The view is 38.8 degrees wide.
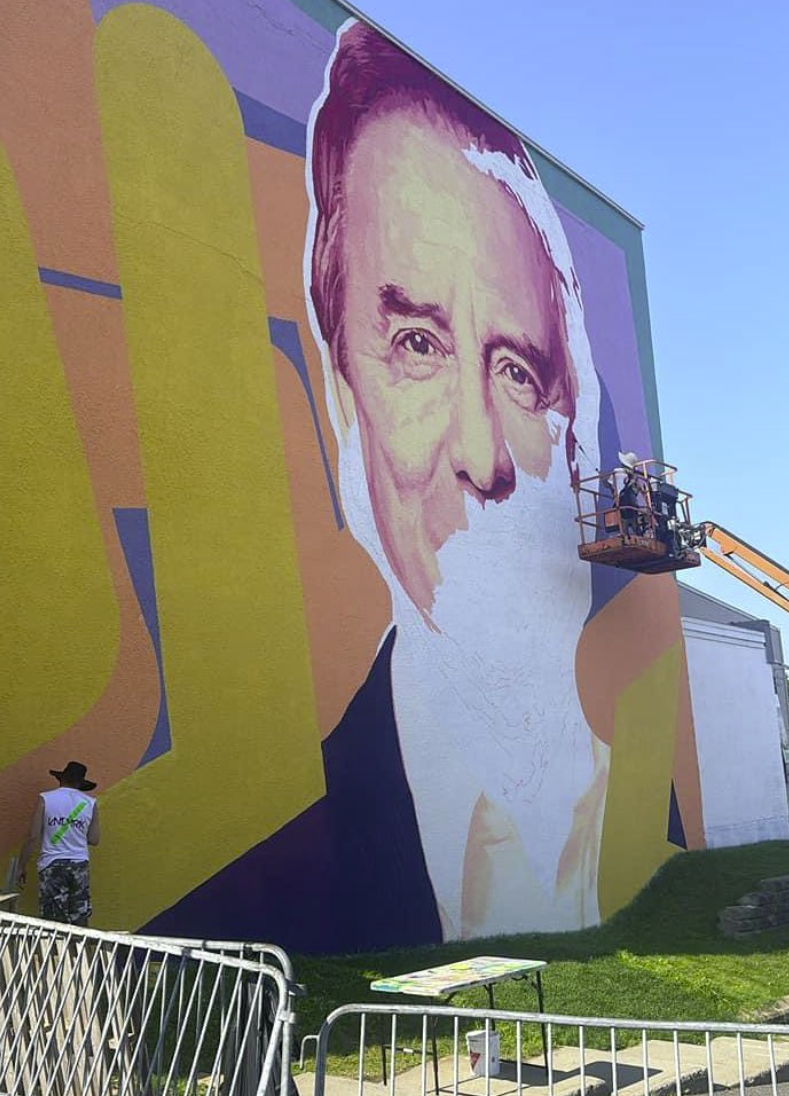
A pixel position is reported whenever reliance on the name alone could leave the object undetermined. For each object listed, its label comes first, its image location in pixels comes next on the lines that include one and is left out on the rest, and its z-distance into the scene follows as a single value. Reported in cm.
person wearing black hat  794
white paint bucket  630
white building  1859
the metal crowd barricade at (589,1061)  714
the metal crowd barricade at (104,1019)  433
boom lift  1523
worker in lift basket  1529
